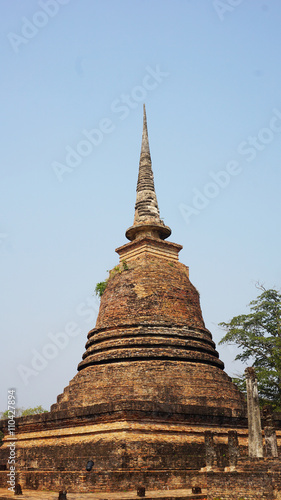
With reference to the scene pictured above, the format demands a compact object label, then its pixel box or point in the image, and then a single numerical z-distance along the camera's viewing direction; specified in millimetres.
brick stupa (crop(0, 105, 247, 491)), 13562
